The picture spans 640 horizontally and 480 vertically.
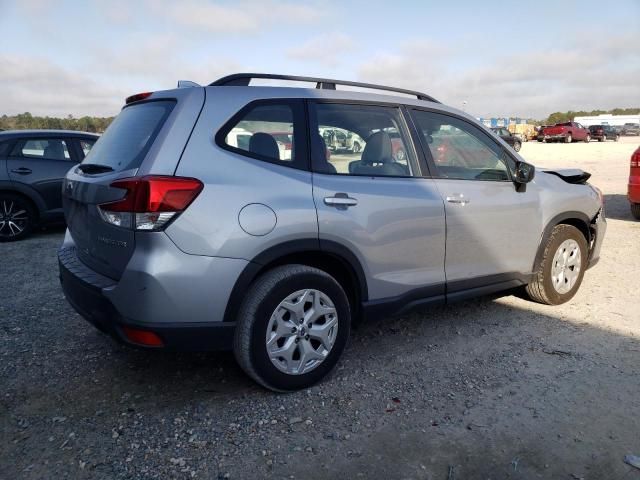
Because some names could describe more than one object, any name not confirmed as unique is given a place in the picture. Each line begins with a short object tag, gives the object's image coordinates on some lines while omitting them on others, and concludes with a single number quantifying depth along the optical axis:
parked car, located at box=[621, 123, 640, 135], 60.00
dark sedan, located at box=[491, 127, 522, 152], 20.18
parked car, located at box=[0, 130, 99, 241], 7.22
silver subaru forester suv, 2.57
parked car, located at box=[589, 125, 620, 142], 43.69
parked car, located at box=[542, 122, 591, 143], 40.88
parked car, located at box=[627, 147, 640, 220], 7.44
